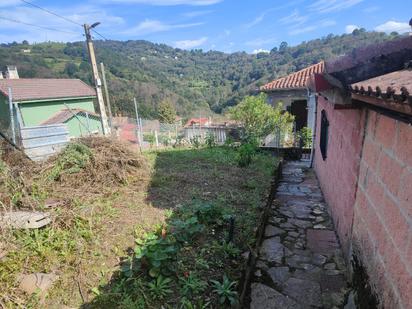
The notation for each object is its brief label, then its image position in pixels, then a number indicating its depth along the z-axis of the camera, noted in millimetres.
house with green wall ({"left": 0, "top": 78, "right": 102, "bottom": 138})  19984
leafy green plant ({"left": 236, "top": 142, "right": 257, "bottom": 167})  8031
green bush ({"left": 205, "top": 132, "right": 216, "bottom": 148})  11540
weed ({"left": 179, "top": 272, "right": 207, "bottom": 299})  2926
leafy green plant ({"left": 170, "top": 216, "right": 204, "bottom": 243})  3695
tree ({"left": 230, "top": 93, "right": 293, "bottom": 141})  11320
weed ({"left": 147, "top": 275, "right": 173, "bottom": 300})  2867
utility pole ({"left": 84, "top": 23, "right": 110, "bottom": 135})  11820
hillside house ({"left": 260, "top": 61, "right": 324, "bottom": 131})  13671
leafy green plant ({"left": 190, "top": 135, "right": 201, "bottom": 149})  11990
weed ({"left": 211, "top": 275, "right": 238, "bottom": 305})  2832
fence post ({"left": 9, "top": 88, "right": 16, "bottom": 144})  7289
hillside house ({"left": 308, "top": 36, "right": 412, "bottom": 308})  1926
